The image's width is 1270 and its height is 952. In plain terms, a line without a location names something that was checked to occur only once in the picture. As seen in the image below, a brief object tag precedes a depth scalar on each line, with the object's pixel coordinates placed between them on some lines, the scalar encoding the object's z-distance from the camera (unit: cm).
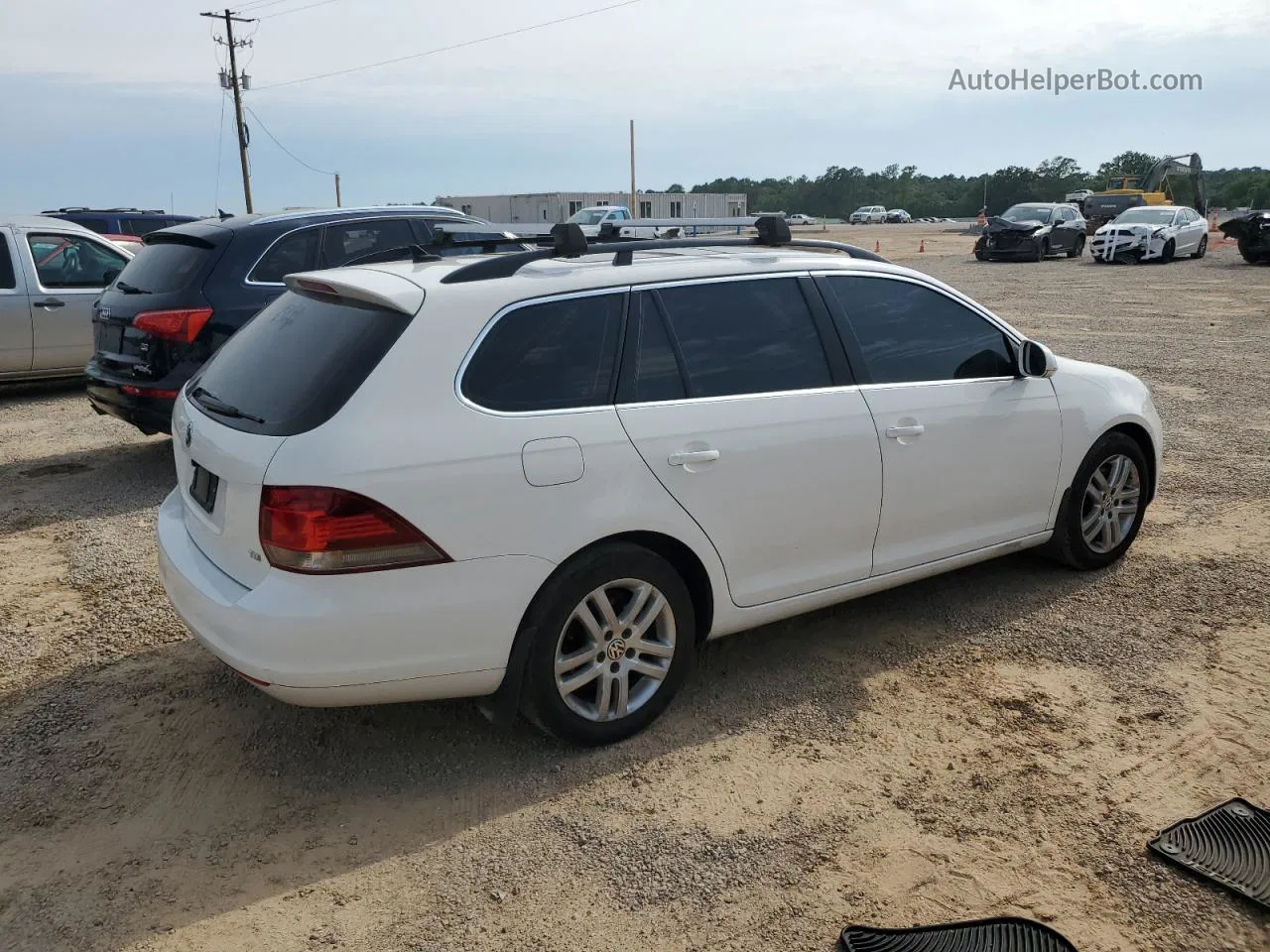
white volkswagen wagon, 321
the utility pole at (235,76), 4884
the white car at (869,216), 8381
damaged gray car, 2980
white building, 6450
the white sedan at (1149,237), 2769
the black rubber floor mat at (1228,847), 301
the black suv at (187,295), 684
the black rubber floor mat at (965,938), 279
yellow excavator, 3947
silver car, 992
